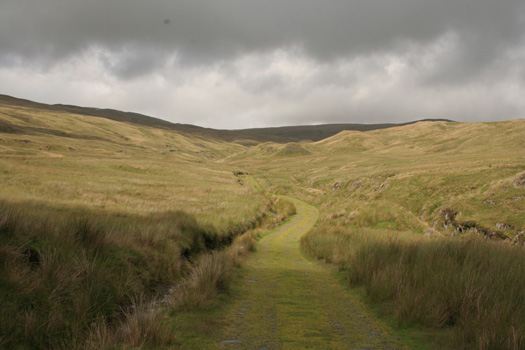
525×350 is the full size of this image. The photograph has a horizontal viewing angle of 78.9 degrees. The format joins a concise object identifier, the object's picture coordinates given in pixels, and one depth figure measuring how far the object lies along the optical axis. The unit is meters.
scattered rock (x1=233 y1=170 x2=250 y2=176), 83.53
